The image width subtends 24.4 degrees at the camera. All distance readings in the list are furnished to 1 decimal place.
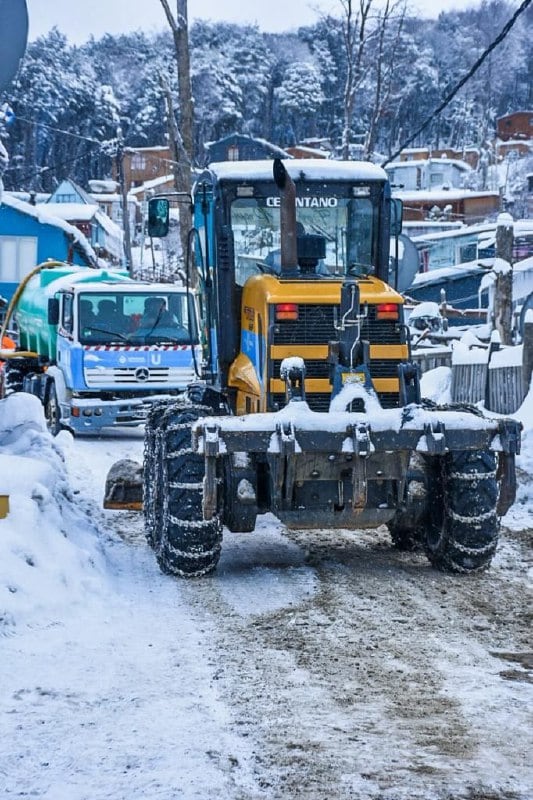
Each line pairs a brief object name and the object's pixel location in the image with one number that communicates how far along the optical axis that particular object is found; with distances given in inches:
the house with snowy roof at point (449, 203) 2442.2
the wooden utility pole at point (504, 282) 868.0
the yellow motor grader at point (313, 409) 326.6
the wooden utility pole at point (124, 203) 1763.0
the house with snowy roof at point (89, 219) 2090.3
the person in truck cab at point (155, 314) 703.1
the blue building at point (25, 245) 1763.0
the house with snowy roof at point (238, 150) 2544.3
